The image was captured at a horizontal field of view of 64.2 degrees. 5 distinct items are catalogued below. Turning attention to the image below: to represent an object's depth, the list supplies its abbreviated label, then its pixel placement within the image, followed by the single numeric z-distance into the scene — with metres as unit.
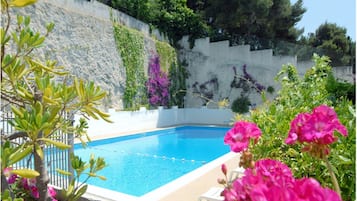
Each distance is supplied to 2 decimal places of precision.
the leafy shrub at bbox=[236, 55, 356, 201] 1.40
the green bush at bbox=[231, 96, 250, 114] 14.67
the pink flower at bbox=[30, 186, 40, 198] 1.93
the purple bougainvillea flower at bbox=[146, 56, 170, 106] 14.35
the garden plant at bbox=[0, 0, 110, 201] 1.20
